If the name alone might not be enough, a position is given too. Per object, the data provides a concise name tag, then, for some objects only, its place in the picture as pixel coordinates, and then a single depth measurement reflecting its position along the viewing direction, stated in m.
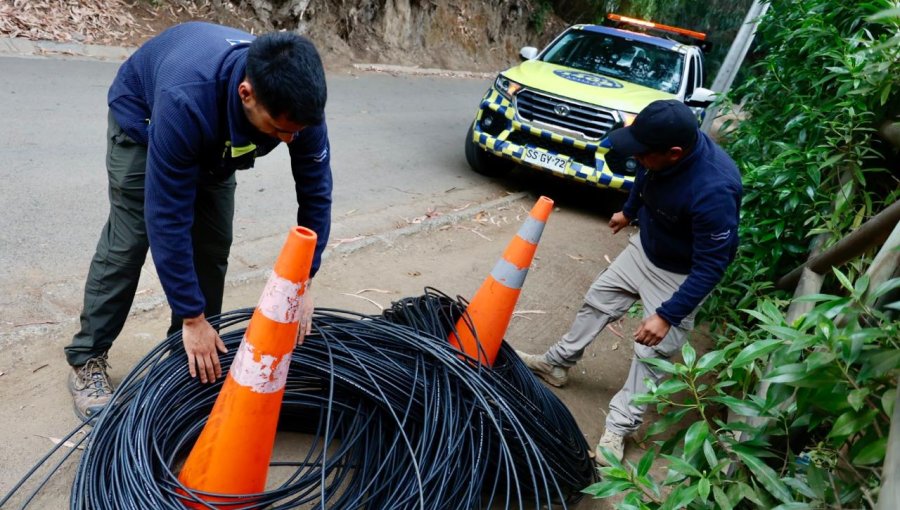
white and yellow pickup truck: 6.35
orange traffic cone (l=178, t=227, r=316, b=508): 2.15
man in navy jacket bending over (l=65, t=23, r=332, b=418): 1.93
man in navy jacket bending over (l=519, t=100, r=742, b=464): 2.79
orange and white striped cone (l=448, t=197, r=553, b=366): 3.35
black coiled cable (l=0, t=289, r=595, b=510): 2.26
